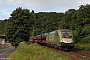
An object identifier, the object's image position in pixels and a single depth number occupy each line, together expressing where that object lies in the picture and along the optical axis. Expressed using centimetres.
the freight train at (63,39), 1515
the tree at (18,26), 2194
